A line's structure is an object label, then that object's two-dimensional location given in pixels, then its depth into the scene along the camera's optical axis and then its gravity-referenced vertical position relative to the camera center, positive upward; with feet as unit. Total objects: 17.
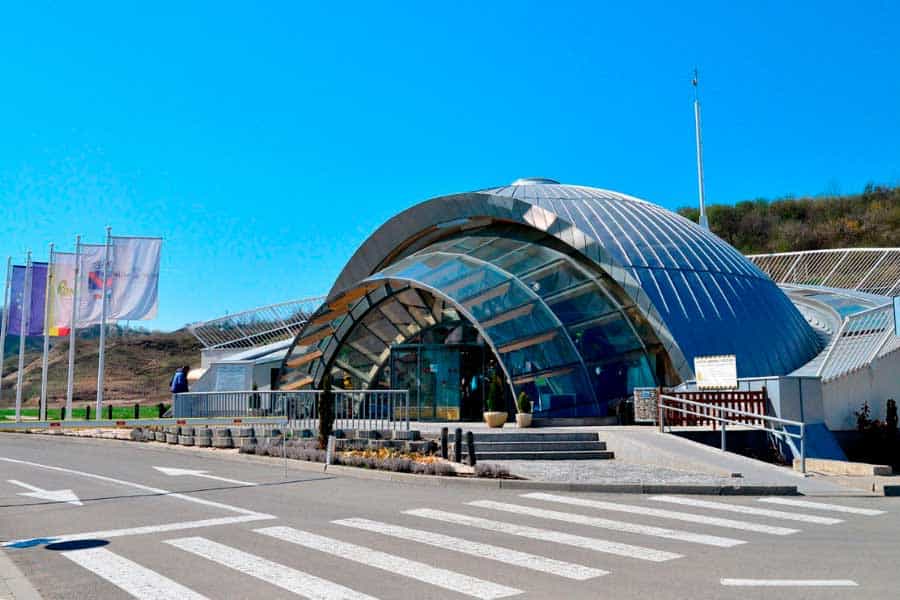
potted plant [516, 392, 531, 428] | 65.16 -0.80
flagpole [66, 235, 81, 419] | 104.48 +12.17
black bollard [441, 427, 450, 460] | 52.90 -2.76
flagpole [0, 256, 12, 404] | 112.48 +14.64
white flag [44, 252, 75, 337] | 108.17 +15.72
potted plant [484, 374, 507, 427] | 67.92 -0.41
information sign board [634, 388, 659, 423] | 65.26 -0.44
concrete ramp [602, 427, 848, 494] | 41.19 -3.63
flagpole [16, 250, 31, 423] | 110.11 +13.71
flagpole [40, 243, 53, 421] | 107.65 +10.65
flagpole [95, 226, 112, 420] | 101.40 +13.54
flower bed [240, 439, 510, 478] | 43.55 -3.55
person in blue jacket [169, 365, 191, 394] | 92.27 +2.69
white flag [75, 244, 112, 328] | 105.09 +16.61
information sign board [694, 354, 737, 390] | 56.18 +2.01
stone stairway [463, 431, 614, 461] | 53.62 -3.23
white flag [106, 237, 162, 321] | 103.09 +17.21
